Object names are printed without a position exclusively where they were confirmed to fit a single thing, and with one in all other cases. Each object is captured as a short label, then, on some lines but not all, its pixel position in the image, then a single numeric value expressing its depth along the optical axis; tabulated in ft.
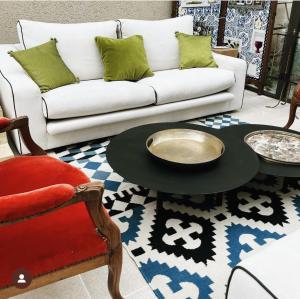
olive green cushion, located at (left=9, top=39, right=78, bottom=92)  8.01
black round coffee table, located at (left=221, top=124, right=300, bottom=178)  5.88
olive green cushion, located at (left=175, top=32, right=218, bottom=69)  10.83
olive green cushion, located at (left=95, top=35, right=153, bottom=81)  9.31
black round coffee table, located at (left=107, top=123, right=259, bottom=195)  5.13
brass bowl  5.89
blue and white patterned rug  4.75
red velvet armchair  2.90
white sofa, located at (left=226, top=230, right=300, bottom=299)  2.79
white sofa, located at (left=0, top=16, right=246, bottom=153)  7.67
